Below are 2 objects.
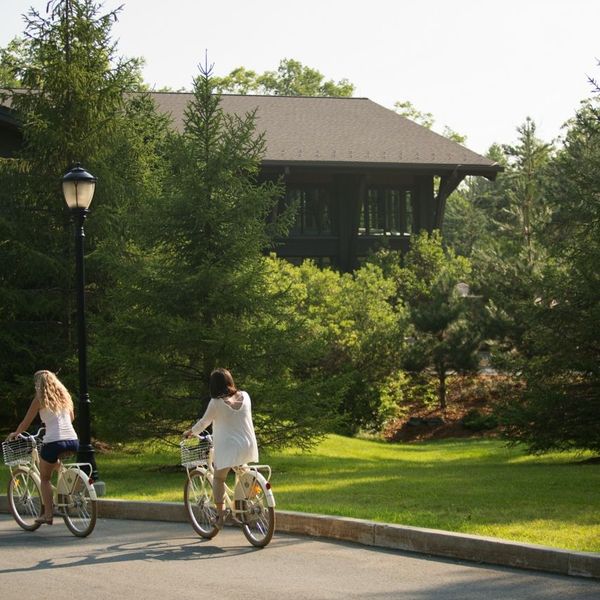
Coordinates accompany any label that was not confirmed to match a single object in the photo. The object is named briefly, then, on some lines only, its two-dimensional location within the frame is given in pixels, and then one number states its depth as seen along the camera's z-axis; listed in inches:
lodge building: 1748.3
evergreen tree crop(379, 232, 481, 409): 1336.1
